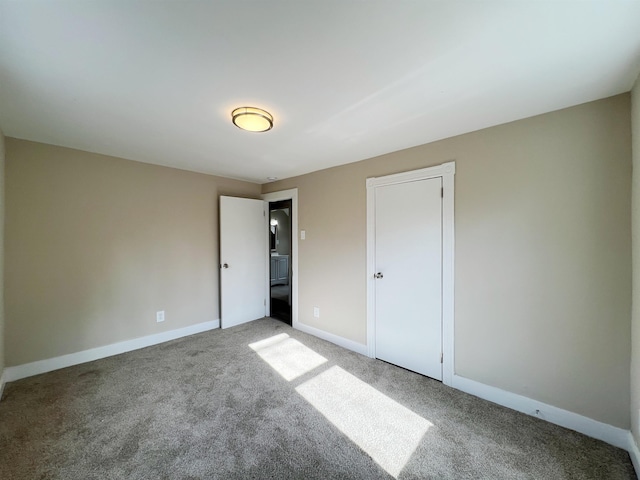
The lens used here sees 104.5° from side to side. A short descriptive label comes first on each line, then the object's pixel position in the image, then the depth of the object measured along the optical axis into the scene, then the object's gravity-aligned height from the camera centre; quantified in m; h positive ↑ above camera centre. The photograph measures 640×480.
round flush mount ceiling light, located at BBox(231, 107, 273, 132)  1.79 +0.90
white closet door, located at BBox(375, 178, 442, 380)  2.36 -0.38
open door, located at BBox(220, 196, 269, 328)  3.73 -0.32
